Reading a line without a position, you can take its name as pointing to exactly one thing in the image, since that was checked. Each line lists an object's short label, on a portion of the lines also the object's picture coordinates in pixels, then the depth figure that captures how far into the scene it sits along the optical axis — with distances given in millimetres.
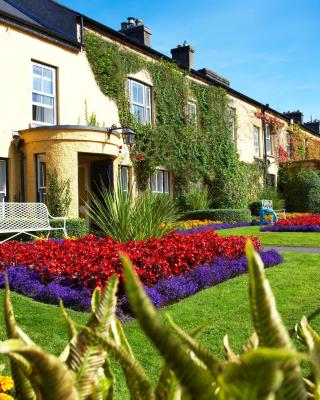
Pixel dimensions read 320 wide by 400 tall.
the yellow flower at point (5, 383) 2359
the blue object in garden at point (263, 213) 18734
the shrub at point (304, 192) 25984
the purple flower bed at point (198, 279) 5570
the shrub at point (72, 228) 12141
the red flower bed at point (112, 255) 6051
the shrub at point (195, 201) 20016
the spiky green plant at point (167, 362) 645
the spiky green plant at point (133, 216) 8258
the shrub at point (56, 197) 13648
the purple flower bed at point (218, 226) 14469
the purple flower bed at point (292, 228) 14383
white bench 10750
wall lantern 15566
